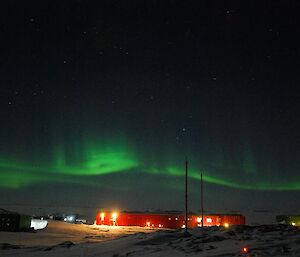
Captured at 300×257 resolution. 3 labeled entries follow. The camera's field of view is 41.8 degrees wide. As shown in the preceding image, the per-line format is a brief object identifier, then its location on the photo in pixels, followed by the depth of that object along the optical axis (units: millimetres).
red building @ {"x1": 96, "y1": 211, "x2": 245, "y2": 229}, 90681
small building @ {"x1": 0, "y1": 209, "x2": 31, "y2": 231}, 55188
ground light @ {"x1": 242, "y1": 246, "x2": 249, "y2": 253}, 15995
